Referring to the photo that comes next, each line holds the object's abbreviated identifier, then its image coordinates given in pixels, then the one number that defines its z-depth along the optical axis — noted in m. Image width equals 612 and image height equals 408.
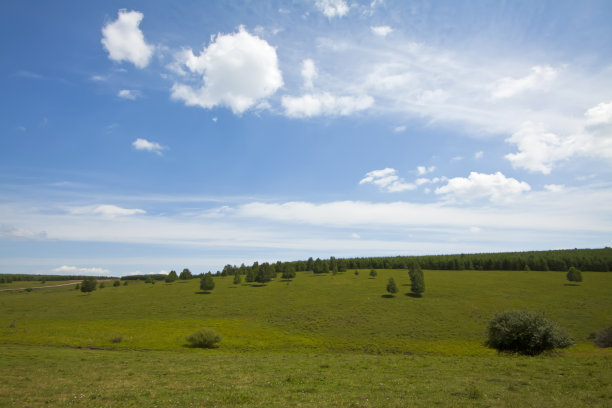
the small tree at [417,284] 105.69
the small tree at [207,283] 124.00
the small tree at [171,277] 161.38
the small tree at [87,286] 134.38
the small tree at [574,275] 120.85
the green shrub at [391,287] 106.38
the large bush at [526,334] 37.50
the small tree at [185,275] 179.88
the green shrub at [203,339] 57.41
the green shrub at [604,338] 59.74
